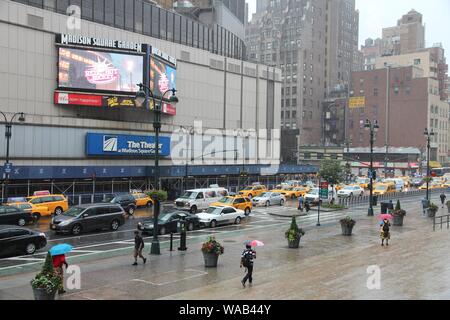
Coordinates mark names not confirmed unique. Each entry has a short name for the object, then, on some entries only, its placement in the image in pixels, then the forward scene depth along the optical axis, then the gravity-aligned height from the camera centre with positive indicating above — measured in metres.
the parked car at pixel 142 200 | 45.88 -4.07
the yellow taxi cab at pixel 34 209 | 35.19 -3.96
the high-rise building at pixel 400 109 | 128.75 +12.58
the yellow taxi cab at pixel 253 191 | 55.52 -3.79
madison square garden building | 47.94 +5.90
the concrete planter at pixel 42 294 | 14.16 -3.87
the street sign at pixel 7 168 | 37.81 -1.13
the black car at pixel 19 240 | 22.73 -3.94
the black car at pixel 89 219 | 29.67 -3.84
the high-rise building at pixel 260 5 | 184.75 +54.14
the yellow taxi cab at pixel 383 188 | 63.57 -3.82
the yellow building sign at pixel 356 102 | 137.62 +14.68
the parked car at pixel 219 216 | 34.28 -4.08
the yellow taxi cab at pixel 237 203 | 40.56 -3.70
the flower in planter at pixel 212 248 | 20.30 -3.61
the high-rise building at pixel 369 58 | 189.88 +37.46
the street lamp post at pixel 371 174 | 40.88 -1.31
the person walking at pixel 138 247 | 20.80 -3.72
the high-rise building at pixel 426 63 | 144.88 +26.91
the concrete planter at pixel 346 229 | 29.34 -4.06
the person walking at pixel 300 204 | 45.35 -4.15
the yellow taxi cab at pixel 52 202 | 37.64 -3.61
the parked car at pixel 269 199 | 48.84 -4.09
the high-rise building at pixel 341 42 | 155.75 +36.21
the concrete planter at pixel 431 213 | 37.44 -3.96
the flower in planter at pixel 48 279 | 14.20 -3.50
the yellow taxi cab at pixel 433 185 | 76.31 -4.02
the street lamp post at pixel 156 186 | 23.48 -1.45
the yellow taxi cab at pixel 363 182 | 71.69 -3.48
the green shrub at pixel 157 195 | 23.70 -1.84
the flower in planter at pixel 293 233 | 25.05 -3.71
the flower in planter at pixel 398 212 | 33.90 -3.54
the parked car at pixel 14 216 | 30.99 -3.86
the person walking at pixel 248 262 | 16.88 -3.46
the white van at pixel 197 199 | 42.28 -3.66
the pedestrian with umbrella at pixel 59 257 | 16.09 -3.32
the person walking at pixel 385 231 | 25.34 -3.59
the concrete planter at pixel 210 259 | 20.42 -4.09
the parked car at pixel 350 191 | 59.30 -3.96
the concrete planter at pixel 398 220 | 33.78 -4.03
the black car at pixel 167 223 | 30.06 -4.07
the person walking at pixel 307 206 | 43.78 -4.19
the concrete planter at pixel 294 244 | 25.11 -4.23
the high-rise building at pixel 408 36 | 172.25 +41.36
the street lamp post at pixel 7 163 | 37.41 -0.77
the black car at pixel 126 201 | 41.16 -3.77
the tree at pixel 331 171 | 52.62 -1.43
